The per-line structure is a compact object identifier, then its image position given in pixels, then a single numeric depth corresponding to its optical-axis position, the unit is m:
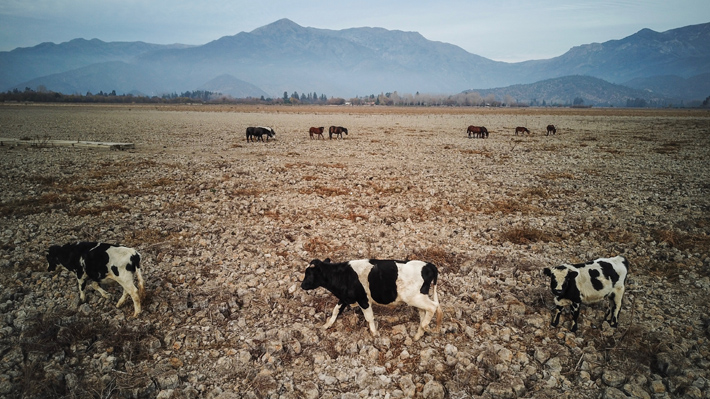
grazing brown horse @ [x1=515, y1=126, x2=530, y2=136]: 35.40
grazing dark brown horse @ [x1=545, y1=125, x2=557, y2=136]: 35.69
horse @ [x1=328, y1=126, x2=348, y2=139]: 33.41
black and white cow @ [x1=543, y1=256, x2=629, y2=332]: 5.53
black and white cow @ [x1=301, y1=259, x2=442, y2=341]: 5.48
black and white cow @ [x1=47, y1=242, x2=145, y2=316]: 6.02
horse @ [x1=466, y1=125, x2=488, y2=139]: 33.50
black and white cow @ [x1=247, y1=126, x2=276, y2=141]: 29.62
